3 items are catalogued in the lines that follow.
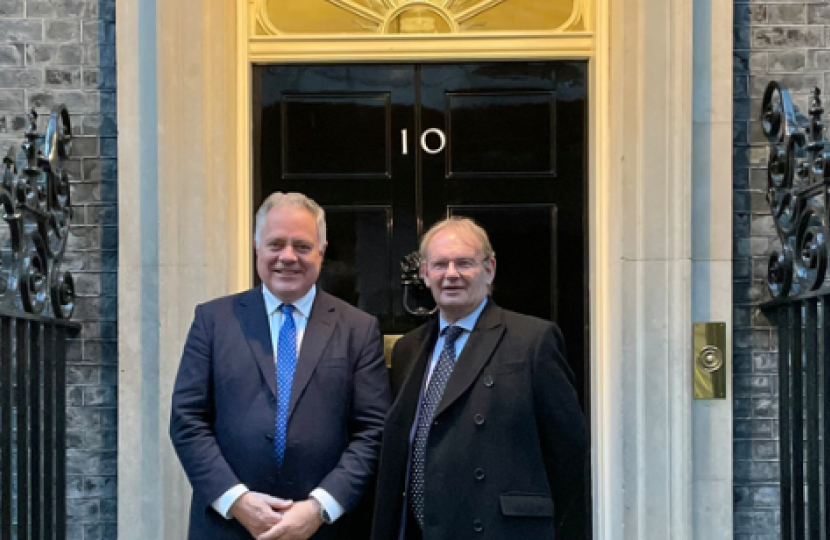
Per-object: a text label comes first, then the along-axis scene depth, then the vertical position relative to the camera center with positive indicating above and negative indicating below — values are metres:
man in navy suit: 3.06 -0.43
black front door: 4.62 +0.47
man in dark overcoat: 3.02 -0.49
